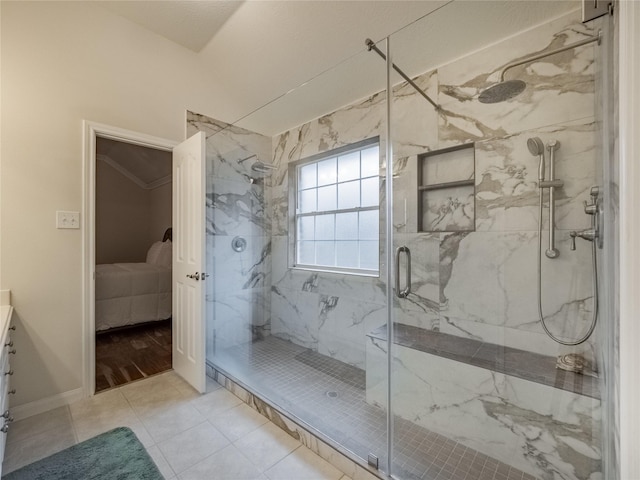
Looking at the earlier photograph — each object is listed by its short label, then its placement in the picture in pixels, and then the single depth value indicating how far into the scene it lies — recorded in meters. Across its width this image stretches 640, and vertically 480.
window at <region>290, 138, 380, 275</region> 2.52
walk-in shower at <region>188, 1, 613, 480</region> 1.46
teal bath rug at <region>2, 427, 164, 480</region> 1.40
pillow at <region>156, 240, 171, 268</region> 4.20
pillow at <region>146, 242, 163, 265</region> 4.43
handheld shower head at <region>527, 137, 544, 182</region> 1.70
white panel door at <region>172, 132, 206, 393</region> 2.17
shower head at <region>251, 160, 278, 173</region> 3.09
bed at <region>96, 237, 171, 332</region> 3.27
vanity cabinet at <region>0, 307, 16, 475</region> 1.23
